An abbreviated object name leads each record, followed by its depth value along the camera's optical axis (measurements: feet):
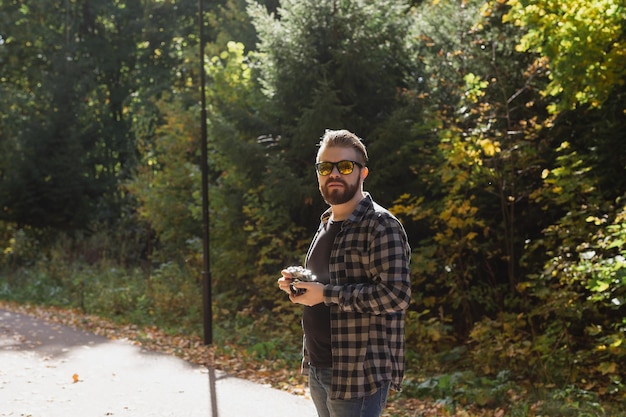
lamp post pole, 39.78
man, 10.77
